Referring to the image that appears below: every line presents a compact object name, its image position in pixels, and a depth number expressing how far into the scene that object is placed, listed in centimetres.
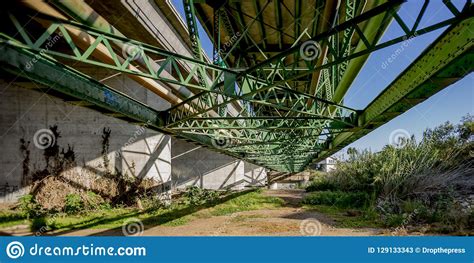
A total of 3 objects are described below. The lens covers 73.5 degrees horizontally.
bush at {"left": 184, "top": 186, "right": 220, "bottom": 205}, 1633
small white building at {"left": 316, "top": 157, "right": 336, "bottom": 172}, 6675
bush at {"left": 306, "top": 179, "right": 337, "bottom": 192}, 2282
